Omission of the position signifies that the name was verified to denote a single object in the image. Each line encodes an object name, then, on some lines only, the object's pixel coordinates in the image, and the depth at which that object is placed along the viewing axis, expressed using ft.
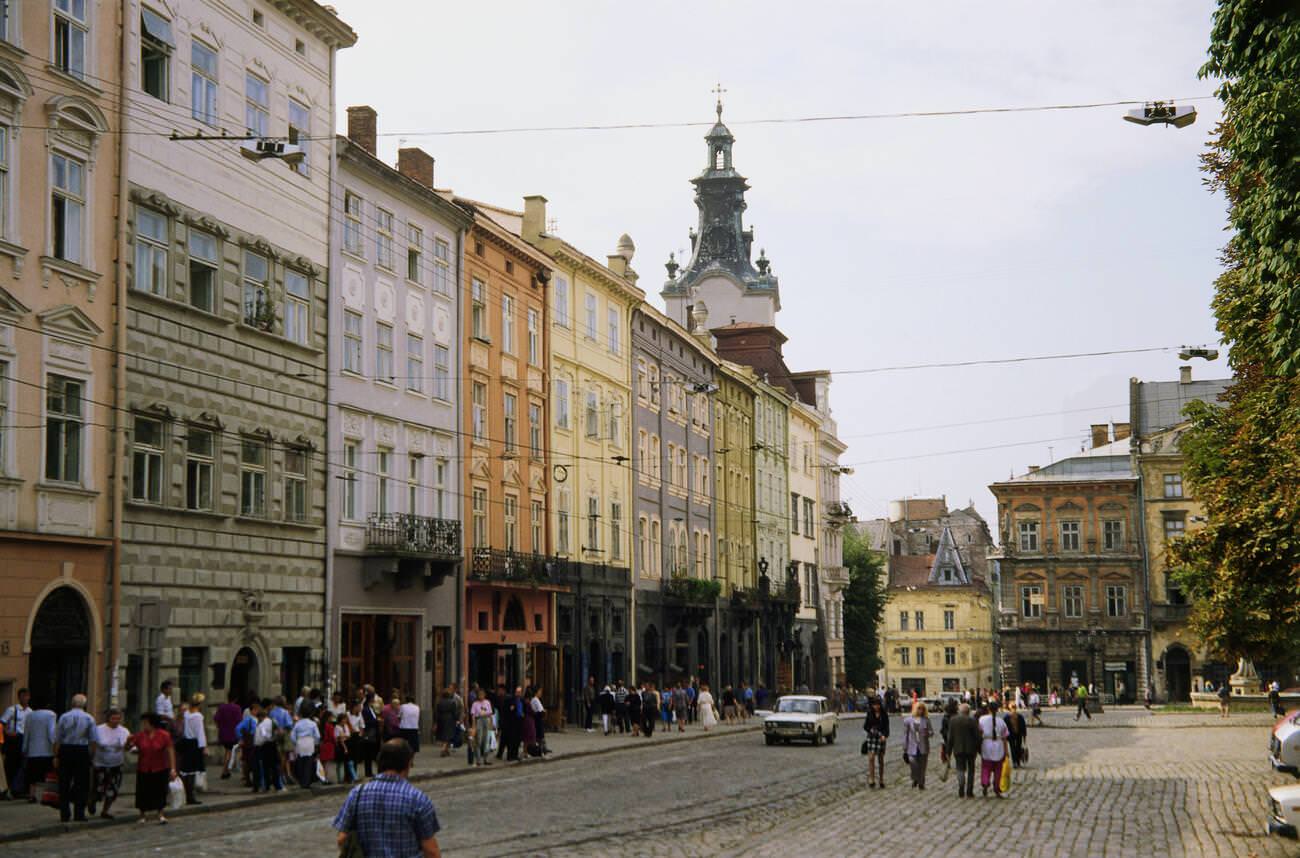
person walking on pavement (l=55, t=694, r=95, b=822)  73.72
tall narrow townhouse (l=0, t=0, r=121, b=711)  89.66
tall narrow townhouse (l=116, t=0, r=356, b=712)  102.27
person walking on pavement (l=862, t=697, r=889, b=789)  100.37
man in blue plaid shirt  31.48
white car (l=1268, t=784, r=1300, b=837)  58.85
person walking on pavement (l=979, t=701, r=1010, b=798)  90.74
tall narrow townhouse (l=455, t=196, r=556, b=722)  153.28
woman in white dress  181.16
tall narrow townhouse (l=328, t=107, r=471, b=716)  130.21
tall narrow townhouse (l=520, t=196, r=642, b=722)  175.73
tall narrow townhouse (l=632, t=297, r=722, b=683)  203.21
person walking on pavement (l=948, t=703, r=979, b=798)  91.15
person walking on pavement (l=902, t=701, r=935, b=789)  96.89
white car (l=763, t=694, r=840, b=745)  148.66
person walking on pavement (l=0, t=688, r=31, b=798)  82.48
